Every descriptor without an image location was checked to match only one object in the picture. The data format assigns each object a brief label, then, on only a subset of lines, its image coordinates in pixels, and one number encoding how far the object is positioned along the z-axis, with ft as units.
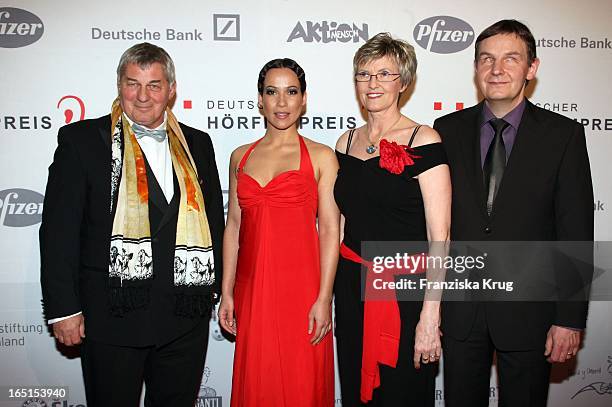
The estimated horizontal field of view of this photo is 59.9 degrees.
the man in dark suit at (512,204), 7.15
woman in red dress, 7.86
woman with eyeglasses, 7.06
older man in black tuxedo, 7.23
